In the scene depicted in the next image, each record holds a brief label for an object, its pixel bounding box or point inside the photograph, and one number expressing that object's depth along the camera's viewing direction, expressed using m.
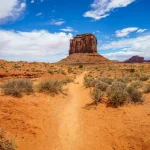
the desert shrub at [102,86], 14.38
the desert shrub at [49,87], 13.02
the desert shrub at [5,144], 5.83
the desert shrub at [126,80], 20.30
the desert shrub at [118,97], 10.43
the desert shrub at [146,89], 13.44
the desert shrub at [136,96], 10.79
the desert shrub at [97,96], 11.20
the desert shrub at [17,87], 10.50
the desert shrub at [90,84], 17.92
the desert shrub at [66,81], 20.70
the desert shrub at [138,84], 16.04
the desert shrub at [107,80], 18.16
